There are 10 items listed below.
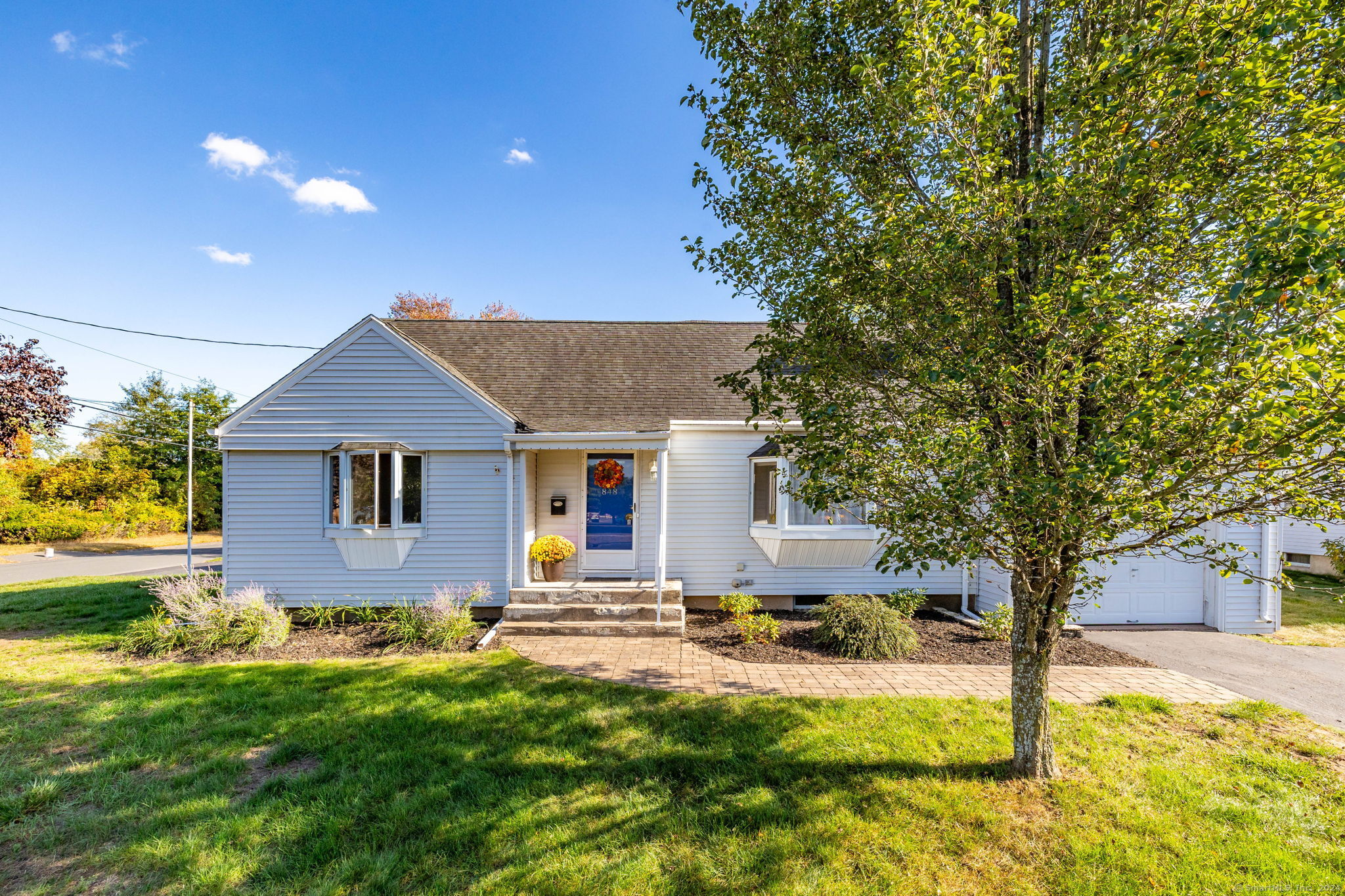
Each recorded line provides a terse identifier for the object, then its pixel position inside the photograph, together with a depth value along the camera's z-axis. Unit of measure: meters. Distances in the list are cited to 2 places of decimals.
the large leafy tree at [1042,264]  2.37
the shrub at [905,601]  8.38
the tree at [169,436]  27.81
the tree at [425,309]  26.56
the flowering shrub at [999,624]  7.57
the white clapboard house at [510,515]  8.42
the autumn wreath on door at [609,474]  9.40
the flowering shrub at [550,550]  8.76
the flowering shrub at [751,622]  7.44
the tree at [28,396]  12.34
